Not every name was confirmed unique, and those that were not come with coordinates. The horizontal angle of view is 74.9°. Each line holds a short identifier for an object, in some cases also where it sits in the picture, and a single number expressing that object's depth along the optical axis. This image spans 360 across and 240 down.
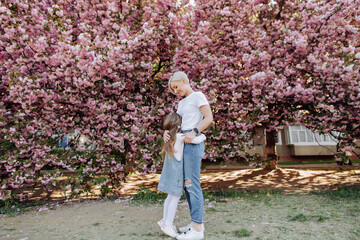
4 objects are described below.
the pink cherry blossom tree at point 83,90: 5.10
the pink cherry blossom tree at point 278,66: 5.63
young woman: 3.00
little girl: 3.05
